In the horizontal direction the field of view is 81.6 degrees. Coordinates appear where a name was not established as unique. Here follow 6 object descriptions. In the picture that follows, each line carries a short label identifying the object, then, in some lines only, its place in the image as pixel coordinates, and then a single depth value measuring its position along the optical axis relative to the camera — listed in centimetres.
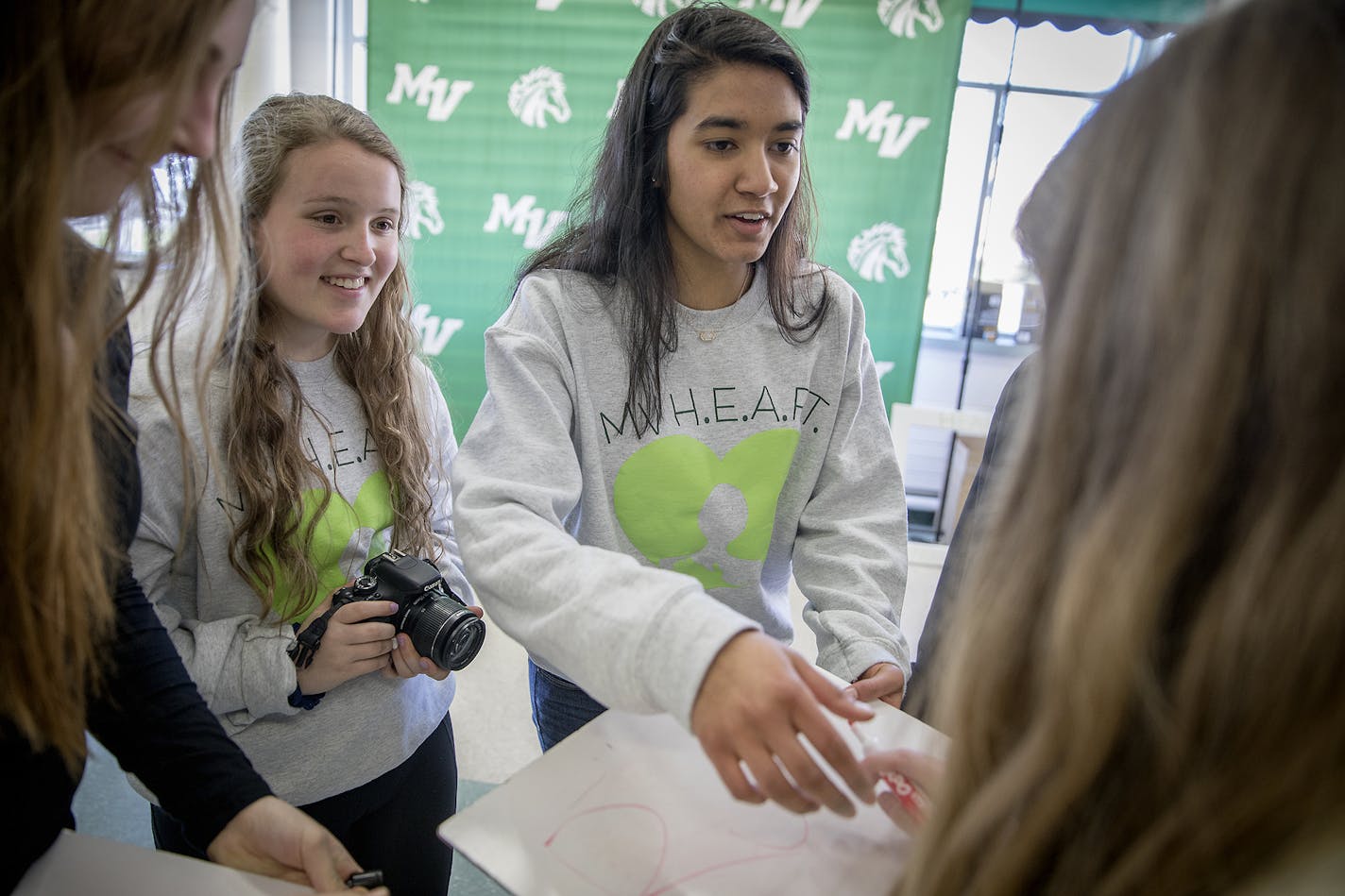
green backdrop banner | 291
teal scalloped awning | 321
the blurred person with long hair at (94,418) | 48
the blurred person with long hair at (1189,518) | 35
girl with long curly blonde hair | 96
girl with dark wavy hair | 92
